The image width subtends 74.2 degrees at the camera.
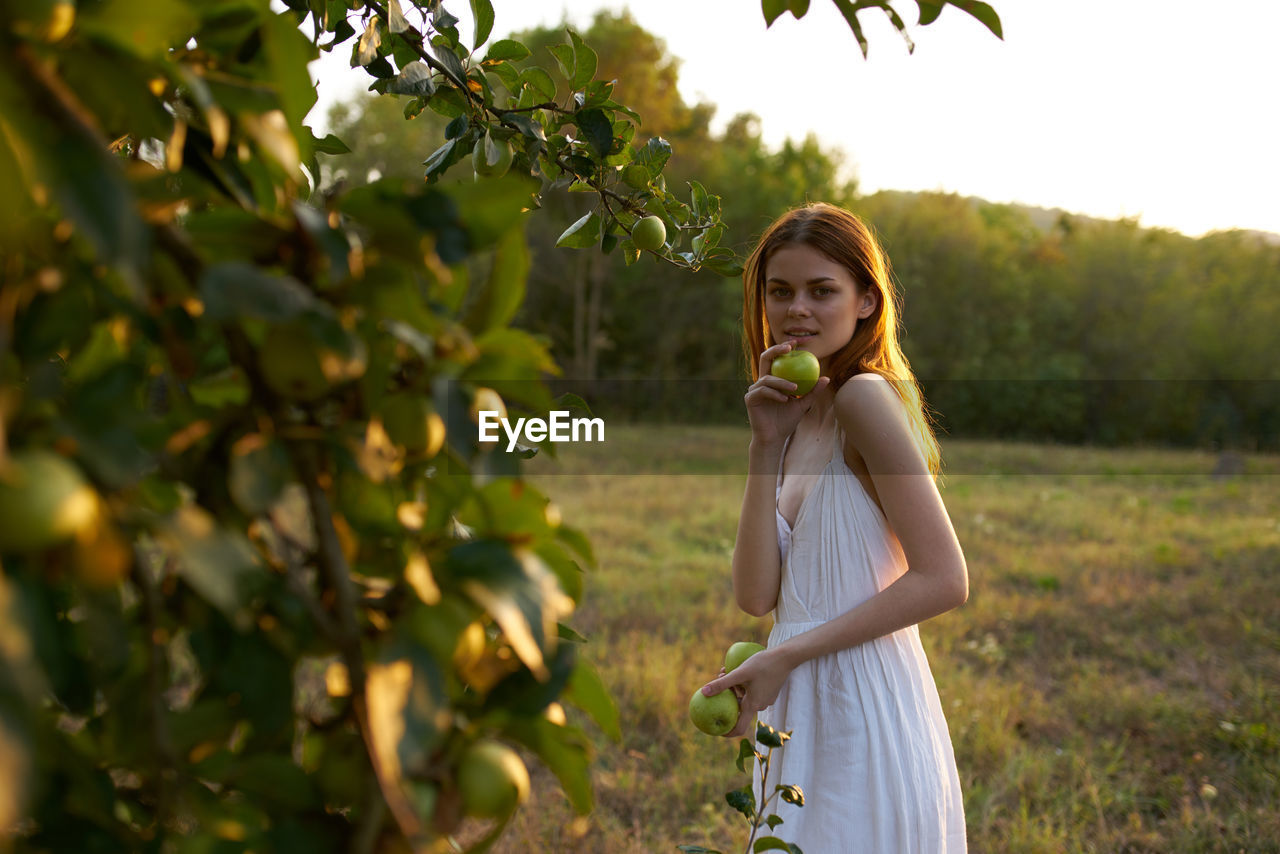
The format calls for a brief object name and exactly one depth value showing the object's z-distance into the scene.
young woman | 1.15
